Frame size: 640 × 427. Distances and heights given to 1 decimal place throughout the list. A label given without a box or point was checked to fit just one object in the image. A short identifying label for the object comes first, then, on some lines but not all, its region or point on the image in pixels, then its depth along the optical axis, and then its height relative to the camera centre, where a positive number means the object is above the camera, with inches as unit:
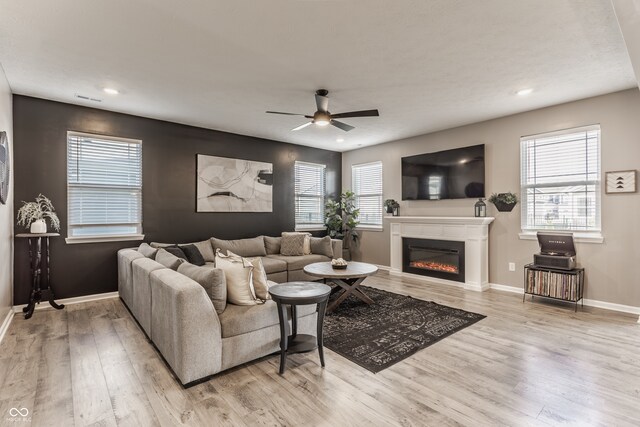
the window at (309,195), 267.1 +16.8
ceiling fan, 142.3 +45.4
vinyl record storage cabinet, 154.4 -34.8
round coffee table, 151.1 -28.7
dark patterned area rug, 110.7 -47.6
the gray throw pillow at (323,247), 224.5 -23.1
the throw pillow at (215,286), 97.5 -21.9
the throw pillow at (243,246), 200.7 -20.5
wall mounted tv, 204.1 +27.5
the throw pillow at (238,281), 103.9 -21.8
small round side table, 95.6 -28.8
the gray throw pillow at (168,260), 118.7 -17.9
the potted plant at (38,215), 150.6 -0.1
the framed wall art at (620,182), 148.6 +15.3
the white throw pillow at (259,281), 108.8 -22.9
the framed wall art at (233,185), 212.5 +21.0
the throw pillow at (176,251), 159.0 -18.3
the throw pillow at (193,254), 168.2 -21.4
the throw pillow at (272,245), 227.6 -21.9
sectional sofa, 88.0 -34.3
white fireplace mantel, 196.2 -13.7
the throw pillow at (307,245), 226.0 -21.8
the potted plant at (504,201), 185.1 +7.9
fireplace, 209.6 -30.7
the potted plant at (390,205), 249.8 +7.4
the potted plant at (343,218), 273.7 -3.3
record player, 158.4 -19.7
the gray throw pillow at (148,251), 150.6 -17.8
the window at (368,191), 270.4 +20.6
